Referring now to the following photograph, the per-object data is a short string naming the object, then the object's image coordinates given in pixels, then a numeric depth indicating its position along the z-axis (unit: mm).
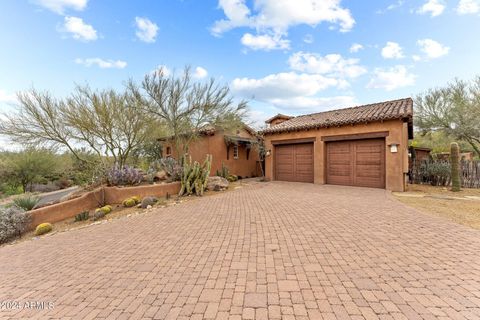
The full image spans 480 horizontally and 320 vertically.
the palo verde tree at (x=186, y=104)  12469
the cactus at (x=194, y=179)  10773
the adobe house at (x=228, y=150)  16953
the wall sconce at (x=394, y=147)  10742
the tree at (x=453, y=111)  14430
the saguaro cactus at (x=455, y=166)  10523
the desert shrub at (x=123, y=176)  10781
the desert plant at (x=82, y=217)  8258
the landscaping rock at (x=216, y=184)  12062
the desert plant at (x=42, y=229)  7223
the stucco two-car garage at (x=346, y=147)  10891
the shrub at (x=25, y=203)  8932
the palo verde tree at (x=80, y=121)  11138
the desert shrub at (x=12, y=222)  7055
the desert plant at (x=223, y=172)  16172
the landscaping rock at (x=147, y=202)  8938
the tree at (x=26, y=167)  17875
